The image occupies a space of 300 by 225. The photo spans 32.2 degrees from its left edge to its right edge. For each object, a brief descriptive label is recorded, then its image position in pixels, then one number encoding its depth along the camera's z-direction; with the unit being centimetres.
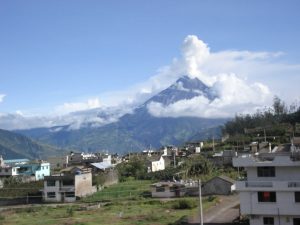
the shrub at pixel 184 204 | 5434
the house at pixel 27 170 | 9962
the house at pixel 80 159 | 11032
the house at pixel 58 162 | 11882
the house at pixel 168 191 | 6819
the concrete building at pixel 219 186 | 6519
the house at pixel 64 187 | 7462
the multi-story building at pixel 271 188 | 3653
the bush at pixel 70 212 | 5425
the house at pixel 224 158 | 8629
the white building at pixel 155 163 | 10006
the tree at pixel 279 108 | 14532
